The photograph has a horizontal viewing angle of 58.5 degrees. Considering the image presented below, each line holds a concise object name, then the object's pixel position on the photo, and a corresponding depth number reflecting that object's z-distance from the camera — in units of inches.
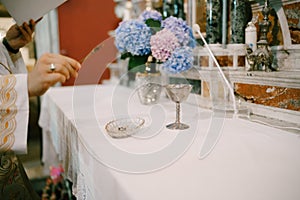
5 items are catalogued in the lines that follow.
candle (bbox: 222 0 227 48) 41.9
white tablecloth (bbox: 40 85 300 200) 16.7
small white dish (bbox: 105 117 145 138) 28.0
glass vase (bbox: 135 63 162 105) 45.9
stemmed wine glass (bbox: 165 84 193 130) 30.3
